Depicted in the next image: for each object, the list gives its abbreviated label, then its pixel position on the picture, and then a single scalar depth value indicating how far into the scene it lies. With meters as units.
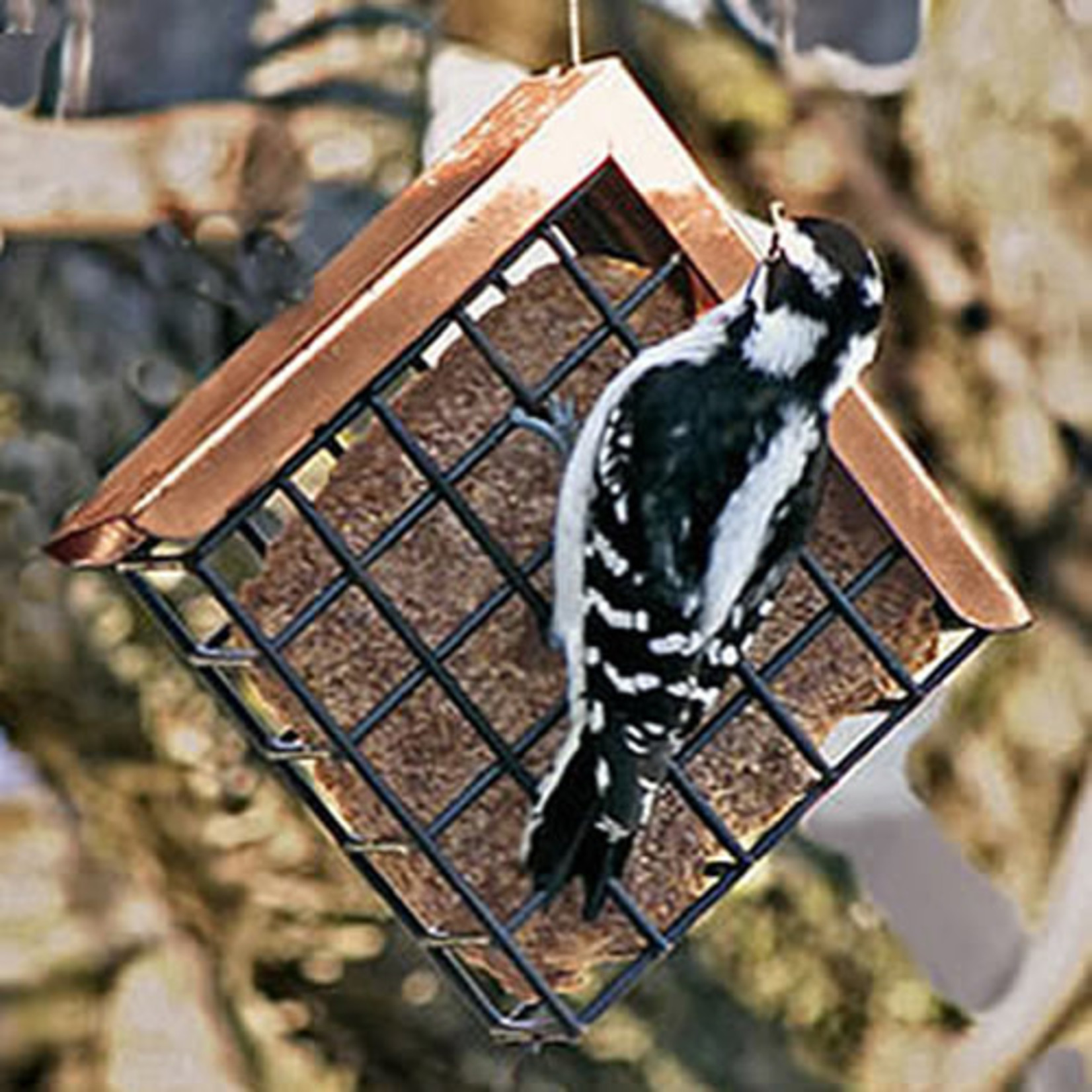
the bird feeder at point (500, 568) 4.63
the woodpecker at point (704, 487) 4.56
